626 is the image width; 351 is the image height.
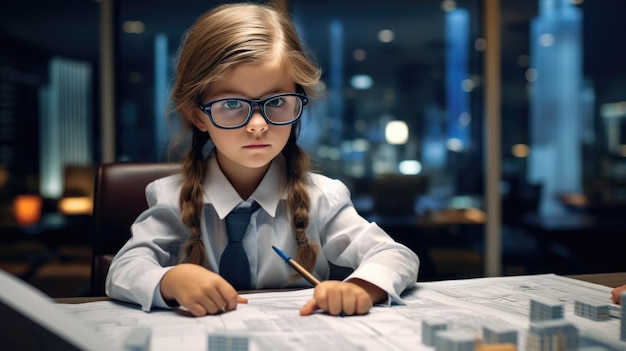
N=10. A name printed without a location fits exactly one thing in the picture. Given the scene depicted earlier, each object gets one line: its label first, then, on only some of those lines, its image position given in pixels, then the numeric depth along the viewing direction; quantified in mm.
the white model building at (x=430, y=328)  607
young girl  958
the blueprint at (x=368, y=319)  638
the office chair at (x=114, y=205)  1368
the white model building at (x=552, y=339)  562
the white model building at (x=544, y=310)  674
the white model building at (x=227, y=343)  575
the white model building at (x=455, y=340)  535
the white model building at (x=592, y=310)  728
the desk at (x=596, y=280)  895
